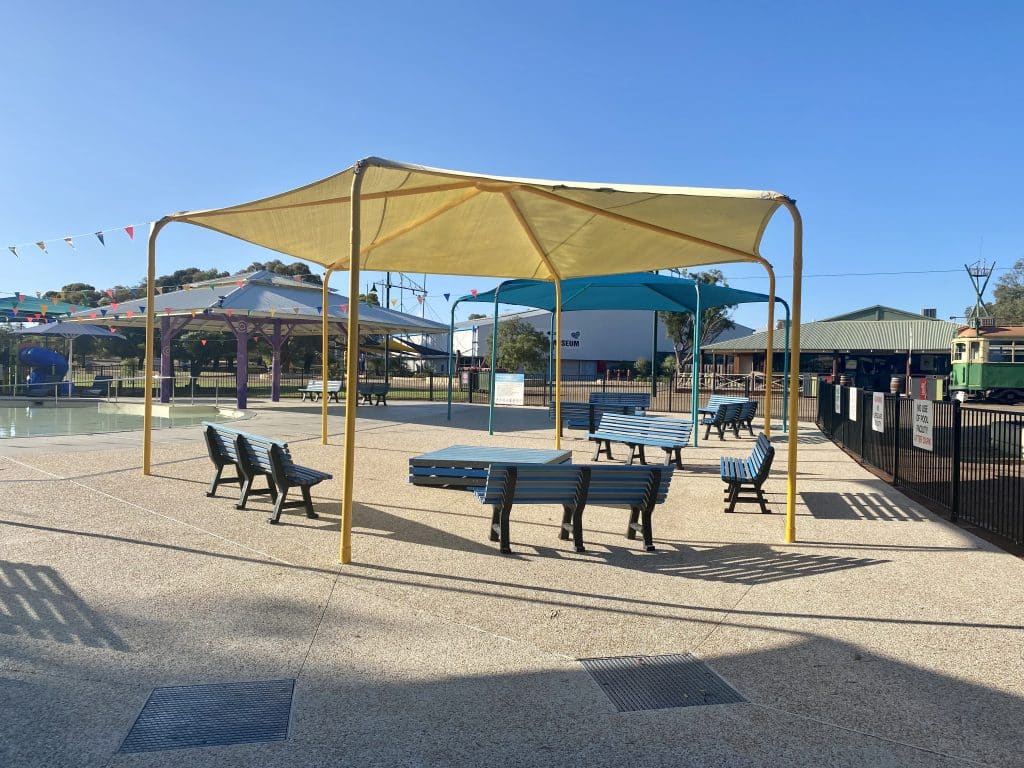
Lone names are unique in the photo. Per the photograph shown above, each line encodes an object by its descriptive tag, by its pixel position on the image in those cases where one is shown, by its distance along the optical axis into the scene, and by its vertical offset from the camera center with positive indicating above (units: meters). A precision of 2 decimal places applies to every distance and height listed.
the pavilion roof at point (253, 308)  21.77 +2.06
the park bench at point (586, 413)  14.00 -0.66
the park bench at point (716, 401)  15.78 -0.44
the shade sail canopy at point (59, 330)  25.83 +1.48
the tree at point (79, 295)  58.75 +6.33
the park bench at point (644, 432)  10.22 -0.76
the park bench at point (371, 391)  22.56 -0.48
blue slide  27.89 +0.22
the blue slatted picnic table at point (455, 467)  8.34 -1.04
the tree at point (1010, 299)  63.94 +8.07
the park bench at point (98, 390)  27.27 -0.70
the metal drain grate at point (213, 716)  3.03 -1.51
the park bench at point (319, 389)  23.58 -0.46
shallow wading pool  15.04 -1.19
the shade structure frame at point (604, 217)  5.59 +1.61
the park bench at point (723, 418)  14.41 -0.74
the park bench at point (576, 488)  5.95 -0.90
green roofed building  43.47 +2.13
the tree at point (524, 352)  45.31 +1.62
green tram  30.67 +0.86
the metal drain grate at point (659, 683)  3.47 -1.52
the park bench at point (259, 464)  6.81 -0.91
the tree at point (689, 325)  54.94 +4.30
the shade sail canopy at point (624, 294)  16.72 +2.09
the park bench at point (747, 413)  15.43 -0.68
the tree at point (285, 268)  67.88 +10.08
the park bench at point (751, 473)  7.62 -0.98
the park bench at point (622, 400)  14.74 -0.43
